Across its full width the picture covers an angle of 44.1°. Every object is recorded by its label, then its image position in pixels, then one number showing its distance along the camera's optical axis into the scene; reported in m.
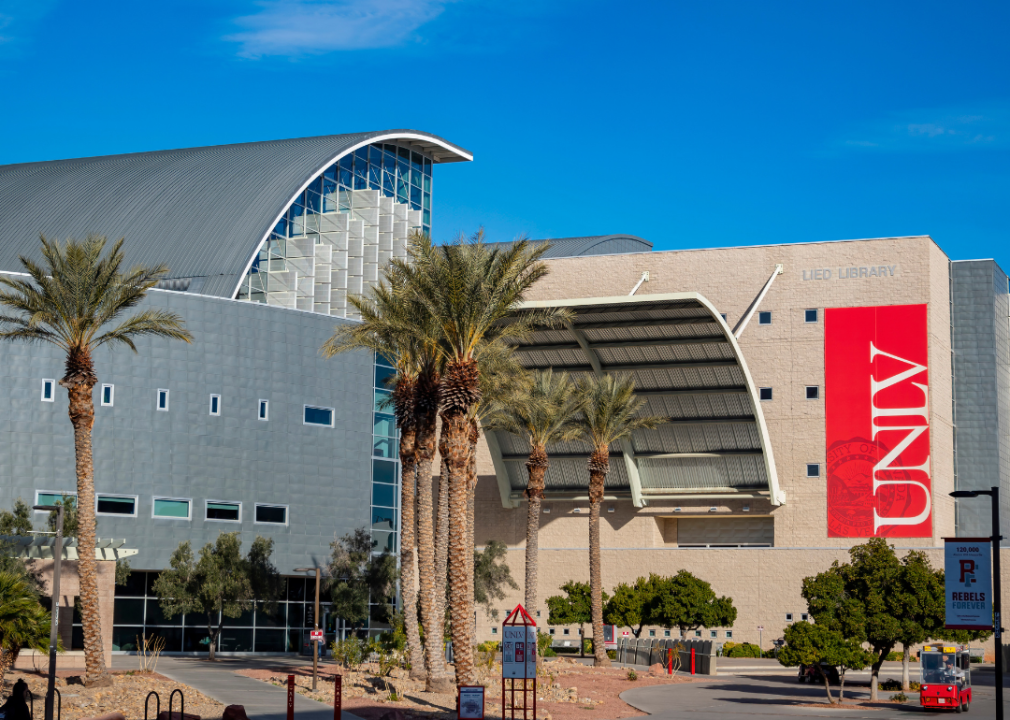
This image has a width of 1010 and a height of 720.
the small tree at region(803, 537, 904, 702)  42.09
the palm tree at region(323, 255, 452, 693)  39.97
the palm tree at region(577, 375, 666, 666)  59.34
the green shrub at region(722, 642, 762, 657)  69.56
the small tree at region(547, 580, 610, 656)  68.44
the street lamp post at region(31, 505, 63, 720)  30.30
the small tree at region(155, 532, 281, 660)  56.38
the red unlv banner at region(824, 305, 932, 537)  71.31
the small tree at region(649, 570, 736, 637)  65.56
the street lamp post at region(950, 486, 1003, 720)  25.64
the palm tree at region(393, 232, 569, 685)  37.00
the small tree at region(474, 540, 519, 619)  69.56
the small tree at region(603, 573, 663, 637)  66.44
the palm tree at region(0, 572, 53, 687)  32.94
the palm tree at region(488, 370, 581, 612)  56.44
